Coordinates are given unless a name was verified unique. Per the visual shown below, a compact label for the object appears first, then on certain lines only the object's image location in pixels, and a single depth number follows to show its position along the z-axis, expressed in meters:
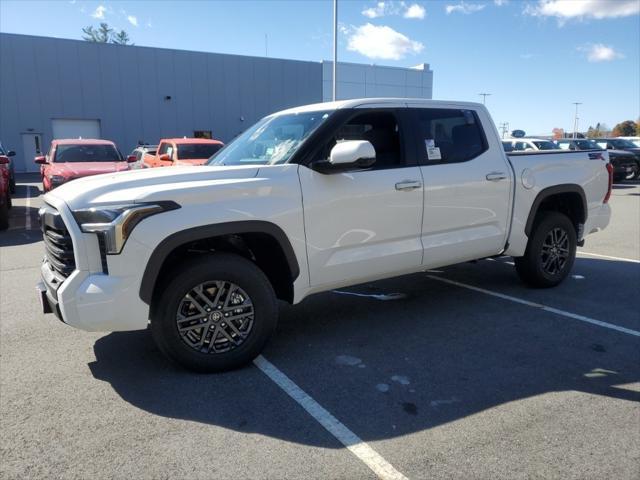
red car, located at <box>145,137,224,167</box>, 13.52
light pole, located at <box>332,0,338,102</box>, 25.98
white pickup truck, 3.31
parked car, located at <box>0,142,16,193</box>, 14.26
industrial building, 29.14
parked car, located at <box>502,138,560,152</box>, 19.12
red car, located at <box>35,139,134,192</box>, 11.13
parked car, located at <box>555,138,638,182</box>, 20.72
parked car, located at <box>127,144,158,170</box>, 13.48
